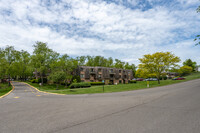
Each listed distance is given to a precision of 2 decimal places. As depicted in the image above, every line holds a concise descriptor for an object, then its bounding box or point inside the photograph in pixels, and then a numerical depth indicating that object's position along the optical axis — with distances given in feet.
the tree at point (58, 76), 93.20
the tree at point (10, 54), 109.62
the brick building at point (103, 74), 144.06
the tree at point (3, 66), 77.13
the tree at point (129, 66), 270.85
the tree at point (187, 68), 158.69
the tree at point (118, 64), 261.95
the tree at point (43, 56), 117.19
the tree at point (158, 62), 83.05
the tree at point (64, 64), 114.83
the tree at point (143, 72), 89.36
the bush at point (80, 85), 97.73
